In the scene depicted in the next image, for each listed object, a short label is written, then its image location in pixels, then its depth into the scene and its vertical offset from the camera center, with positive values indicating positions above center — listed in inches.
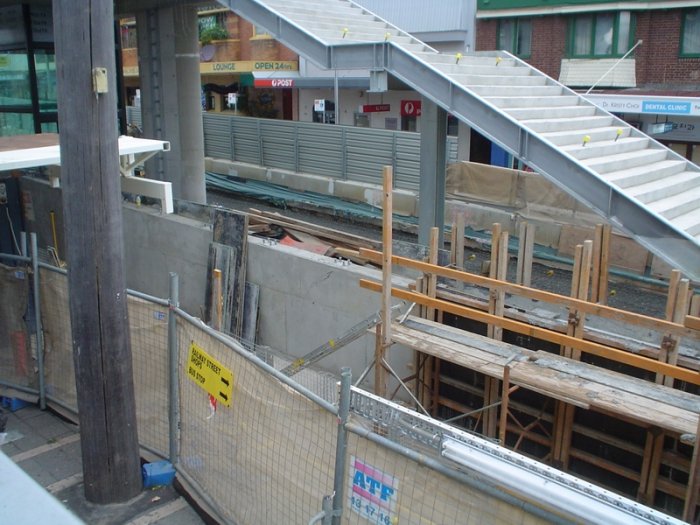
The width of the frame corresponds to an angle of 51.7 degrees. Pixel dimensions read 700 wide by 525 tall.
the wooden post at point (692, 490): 232.1 -122.0
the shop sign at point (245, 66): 1152.2 +55.6
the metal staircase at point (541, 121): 309.1 -8.7
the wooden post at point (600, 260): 311.6 -65.8
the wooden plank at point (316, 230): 476.4 -89.1
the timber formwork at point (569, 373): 254.2 -100.0
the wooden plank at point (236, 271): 457.7 -106.4
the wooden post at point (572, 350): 286.7 -98.9
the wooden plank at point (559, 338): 245.4 -86.4
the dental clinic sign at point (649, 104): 655.1 +1.0
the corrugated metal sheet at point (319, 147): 703.1 -49.8
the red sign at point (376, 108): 1047.6 -8.3
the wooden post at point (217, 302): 394.9 -111.7
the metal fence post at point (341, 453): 161.8 -78.6
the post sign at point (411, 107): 1013.2 -6.3
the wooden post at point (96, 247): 203.9 -44.0
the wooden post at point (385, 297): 284.8 -80.8
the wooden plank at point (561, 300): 253.3 -73.6
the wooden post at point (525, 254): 322.0 -66.6
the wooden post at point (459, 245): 350.3 -67.9
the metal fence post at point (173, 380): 236.5 -92.0
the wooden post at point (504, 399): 268.8 -108.4
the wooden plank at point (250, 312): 452.8 -130.2
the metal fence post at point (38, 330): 297.4 -95.2
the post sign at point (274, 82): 1120.2 +28.9
